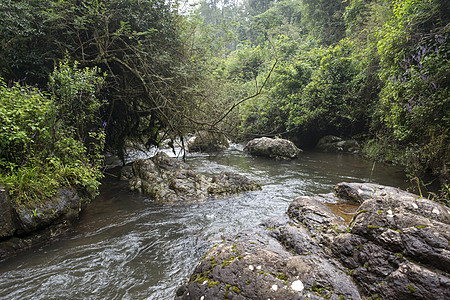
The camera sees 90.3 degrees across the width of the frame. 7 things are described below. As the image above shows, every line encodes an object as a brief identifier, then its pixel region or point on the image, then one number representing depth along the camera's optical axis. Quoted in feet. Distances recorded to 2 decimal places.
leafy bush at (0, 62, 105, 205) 12.76
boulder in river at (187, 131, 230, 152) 48.04
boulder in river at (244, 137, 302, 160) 40.81
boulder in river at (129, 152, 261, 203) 21.90
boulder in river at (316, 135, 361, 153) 42.73
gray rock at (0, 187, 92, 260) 12.00
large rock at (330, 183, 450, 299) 6.11
